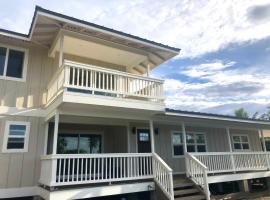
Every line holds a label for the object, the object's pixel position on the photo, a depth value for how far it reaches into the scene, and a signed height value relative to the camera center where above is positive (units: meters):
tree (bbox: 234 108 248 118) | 66.66 +10.45
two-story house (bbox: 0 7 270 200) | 7.61 +1.27
